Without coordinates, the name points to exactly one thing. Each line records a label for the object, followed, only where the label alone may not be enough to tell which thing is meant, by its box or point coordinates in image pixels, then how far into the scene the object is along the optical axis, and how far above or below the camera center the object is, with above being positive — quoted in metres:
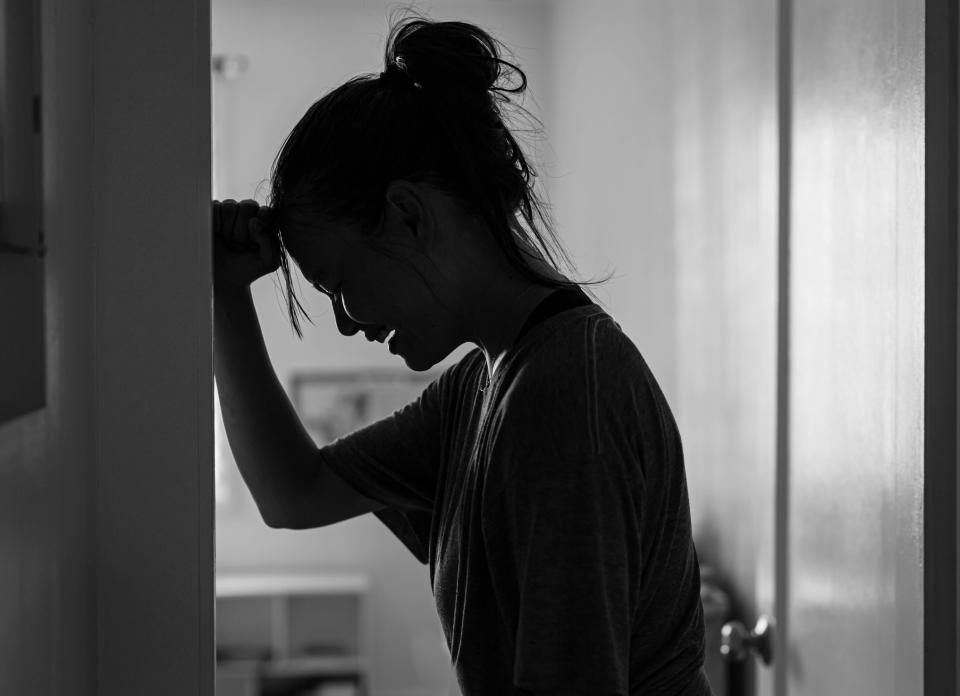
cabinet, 3.43 -0.99
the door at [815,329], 0.94 +0.01
